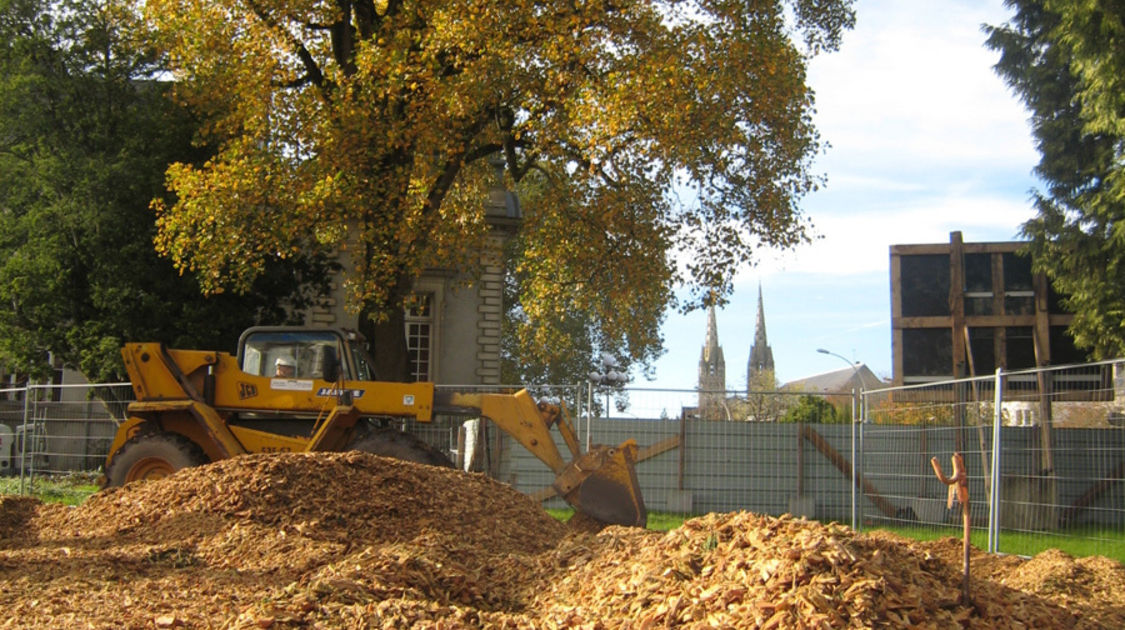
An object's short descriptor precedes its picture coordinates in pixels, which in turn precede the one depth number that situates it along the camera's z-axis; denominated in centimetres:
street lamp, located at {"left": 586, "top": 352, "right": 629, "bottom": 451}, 1623
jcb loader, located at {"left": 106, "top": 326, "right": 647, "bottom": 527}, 1323
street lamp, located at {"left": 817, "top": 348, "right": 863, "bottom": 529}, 1353
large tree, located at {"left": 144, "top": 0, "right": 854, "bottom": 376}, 1897
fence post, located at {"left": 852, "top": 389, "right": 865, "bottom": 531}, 1352
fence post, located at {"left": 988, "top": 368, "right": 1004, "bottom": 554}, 1009
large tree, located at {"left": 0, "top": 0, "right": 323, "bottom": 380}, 2567
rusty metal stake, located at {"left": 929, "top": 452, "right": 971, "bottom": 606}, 564
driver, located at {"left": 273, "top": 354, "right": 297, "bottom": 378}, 1384
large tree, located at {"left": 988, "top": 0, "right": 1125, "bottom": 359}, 2255
